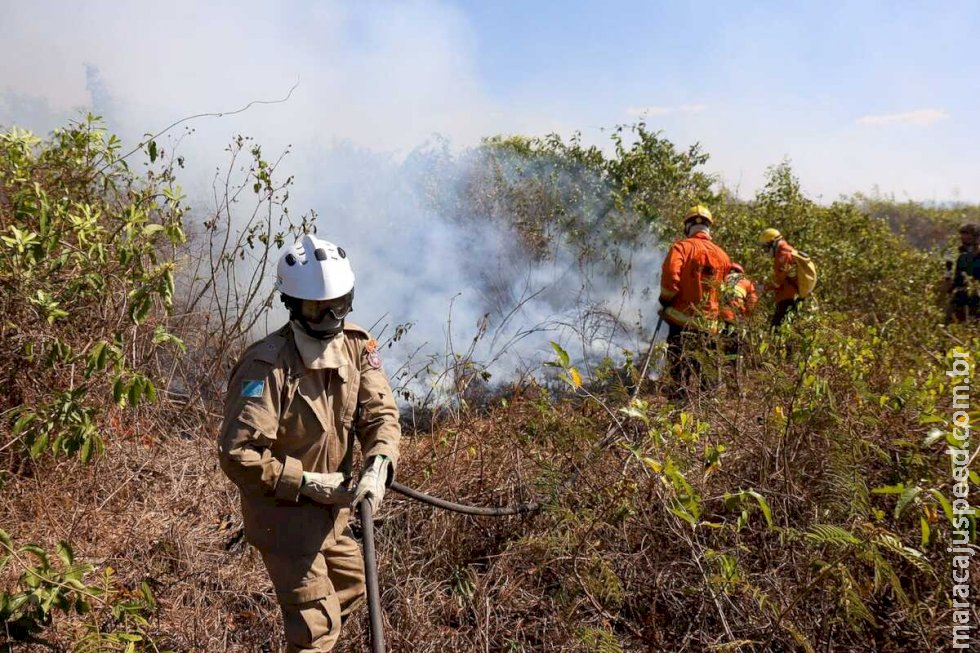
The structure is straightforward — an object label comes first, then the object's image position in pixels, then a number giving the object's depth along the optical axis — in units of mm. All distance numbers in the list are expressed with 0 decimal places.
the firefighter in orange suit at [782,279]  6121
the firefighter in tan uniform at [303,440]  2422
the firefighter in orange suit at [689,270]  5469
